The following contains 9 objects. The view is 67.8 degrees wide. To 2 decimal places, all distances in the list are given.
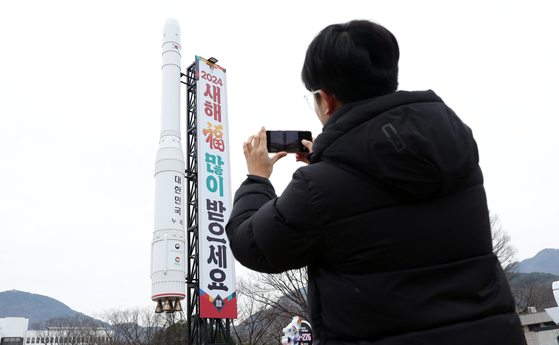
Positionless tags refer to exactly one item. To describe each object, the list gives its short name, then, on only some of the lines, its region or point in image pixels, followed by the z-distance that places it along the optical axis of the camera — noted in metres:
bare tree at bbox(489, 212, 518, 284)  21.09
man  1.07
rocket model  12.42
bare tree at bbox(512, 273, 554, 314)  32.41
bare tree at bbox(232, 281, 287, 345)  27.88
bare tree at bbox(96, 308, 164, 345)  32.03
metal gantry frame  12.97
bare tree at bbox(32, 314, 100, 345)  35.16
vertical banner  13.07
